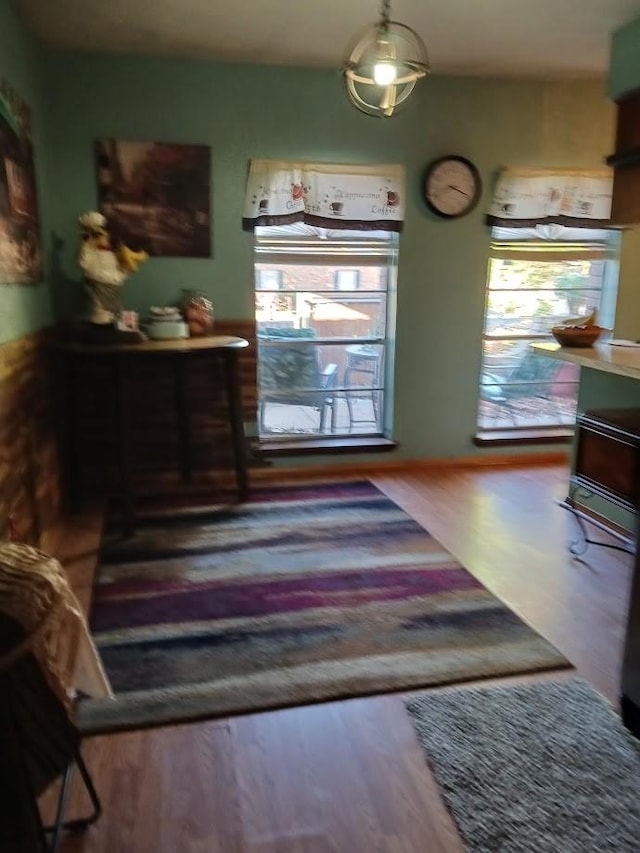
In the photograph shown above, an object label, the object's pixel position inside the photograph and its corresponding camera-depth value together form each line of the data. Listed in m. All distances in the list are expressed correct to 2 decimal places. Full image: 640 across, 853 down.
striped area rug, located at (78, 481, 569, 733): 2.03
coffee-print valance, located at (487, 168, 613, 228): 4.08
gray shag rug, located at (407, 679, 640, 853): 1.51
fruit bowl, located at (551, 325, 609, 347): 3.13
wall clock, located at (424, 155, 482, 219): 4.00
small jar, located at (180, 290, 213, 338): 3.73
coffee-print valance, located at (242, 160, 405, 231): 3.79
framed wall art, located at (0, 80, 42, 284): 2.57
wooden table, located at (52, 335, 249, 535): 3.17
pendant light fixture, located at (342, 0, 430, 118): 2.16
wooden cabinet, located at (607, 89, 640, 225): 3.08
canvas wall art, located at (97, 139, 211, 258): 3.64
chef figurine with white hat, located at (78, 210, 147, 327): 3.29
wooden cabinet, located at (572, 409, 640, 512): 2.65
